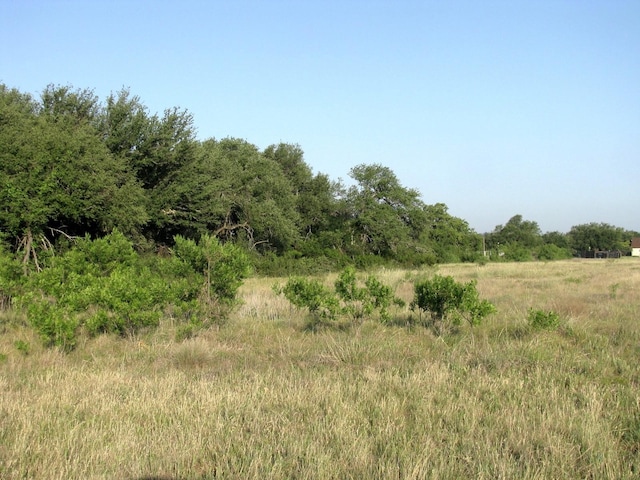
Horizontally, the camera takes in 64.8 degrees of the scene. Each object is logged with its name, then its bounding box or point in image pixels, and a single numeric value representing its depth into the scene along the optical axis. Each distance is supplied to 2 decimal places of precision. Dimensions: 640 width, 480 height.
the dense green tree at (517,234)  99.50
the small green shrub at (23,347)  7.49
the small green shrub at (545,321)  8.80
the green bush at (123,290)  8.06
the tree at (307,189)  43.75
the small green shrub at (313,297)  9.62
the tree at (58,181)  16.16
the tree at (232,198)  25.25
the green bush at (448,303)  9.21
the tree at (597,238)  119.18
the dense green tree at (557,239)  115.31
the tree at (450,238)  58.73
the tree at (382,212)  41.53
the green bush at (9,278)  10.26
